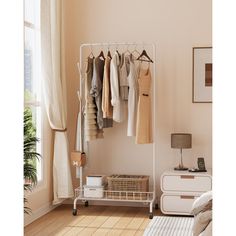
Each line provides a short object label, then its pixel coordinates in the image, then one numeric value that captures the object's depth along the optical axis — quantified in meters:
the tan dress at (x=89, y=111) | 5.23
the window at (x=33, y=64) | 4.95
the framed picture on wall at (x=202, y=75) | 5.46
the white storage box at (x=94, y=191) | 5.27
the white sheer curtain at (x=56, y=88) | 5.09
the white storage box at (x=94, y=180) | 5.29
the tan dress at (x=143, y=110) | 5.09
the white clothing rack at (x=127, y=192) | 5.20
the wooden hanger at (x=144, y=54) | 5.25
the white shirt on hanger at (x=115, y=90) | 5.09
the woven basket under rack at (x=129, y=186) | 5.23
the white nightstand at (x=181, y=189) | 4.99
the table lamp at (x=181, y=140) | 5.10
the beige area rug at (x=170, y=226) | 4.02
